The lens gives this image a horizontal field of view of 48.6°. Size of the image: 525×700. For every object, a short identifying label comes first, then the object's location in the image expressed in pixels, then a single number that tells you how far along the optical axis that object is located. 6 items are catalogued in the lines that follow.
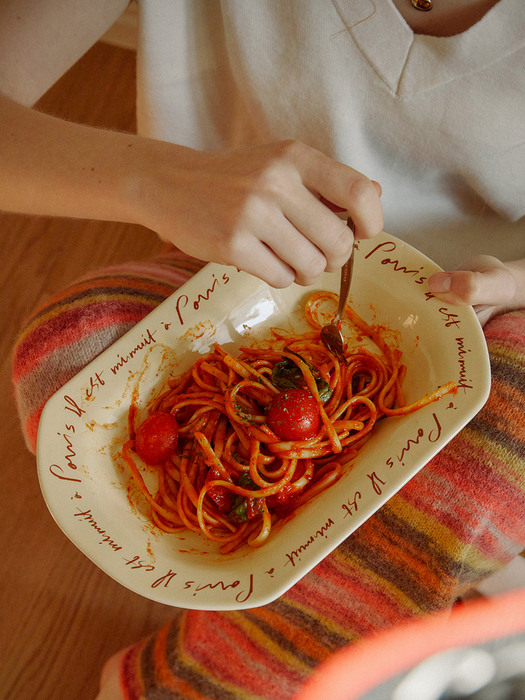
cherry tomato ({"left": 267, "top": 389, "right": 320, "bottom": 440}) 0.73
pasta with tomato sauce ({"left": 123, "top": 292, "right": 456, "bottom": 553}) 0.74
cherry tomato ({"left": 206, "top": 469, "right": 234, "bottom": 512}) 0.75
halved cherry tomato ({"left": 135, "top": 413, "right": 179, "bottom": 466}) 0.75
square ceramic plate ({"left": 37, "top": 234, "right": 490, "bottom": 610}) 0.65
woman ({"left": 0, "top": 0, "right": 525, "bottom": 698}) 0.61
